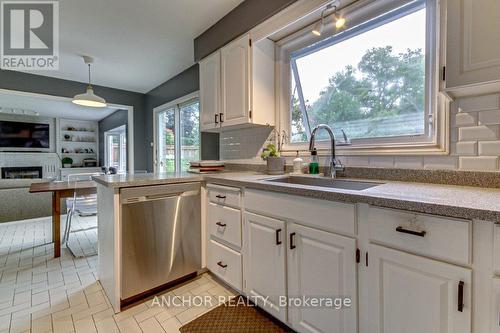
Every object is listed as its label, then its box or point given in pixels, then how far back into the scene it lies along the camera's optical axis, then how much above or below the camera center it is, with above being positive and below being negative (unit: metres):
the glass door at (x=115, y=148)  6.75 +0.47
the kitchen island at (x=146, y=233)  1.61 -0.54
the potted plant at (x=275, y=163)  2.02 -0.01
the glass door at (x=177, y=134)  3.67 +0.50
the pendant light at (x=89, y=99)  3.06 +0.85
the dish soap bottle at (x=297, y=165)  1.95 -0.03
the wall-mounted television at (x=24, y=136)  6.88 +0.83
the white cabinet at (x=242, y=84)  2.12 +0.76
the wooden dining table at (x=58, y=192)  2.50 -0.34
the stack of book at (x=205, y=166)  2.36 -0.04
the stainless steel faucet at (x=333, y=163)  1.68 -0.01
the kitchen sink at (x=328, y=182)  1.48 -0.14
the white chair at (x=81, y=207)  2.87 -0.56
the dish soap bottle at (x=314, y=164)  1.83 -0.02
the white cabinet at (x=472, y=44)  0.92 +0.49
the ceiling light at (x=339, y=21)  1.54 +0.94
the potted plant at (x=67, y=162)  7.89 +0.02
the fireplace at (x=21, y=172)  6.95 -0.29
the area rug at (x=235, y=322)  1.44 -1.04
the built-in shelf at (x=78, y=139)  7.91 +0.82
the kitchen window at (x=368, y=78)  1.45 +0.64
